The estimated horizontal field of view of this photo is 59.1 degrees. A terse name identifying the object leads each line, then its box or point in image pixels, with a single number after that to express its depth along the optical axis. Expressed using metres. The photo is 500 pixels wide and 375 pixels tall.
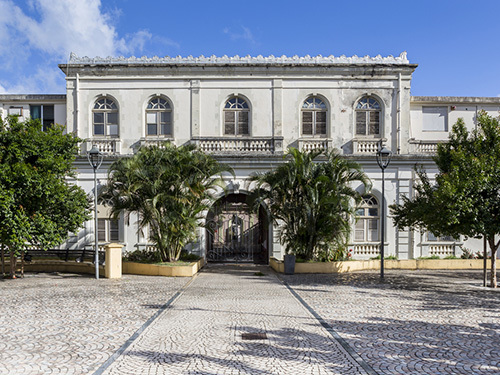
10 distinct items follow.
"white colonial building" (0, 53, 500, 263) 21.62
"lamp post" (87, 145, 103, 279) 15.92
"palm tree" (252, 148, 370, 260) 17.03
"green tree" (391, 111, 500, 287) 12.48
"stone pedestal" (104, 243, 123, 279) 16.03
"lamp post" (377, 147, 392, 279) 15.59
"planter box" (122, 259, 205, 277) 16.61
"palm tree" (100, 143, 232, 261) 16.80
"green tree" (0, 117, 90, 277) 14.44
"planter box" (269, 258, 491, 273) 19.53
